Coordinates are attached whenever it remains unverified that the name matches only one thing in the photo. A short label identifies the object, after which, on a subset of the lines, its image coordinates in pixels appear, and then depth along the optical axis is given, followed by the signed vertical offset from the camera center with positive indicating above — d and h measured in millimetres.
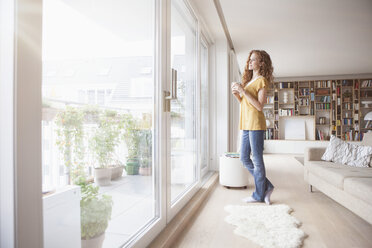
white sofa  2025 -532
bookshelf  7727 +604
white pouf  3270 -614
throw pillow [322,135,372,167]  2889 -341
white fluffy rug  1763 -789
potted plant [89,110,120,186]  1184 -83
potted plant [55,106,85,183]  963 -48
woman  2564 +80
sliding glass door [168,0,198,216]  2420 +224
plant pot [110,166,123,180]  1317 -239
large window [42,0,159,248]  930 +58
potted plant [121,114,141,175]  1458 -79
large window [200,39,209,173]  4004 +286
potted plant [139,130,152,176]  1659 -180
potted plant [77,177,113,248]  1094 -396
